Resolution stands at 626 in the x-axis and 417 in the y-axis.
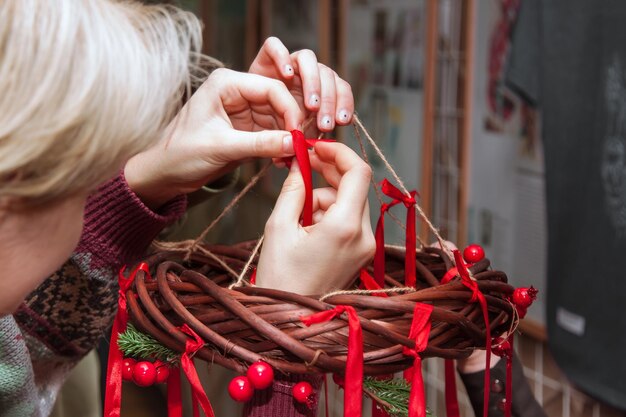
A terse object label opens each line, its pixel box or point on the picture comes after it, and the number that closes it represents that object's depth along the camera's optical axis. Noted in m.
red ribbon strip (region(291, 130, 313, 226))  0.69
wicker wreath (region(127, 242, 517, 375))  0.55
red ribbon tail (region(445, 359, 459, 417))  0.75
